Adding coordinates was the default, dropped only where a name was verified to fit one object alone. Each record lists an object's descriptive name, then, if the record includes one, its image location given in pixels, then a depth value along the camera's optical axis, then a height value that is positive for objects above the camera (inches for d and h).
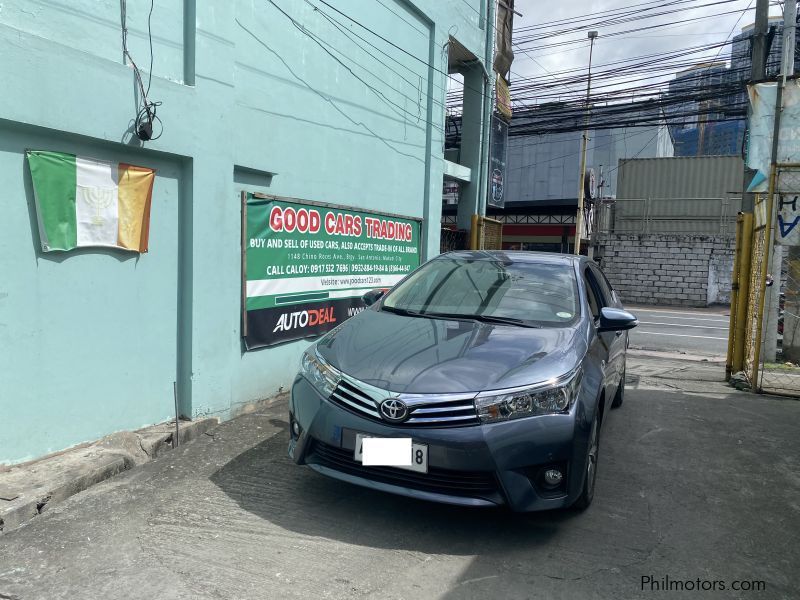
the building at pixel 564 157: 1248.2 +217.9
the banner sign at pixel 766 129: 316.2 +74.4
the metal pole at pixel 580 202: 919.4 +91.9
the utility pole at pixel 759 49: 354.3 +132.2
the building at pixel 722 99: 484.1 +177.6
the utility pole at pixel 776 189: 280.9 +35.2
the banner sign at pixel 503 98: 466.8 +129.1
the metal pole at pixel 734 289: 312.2 -13.4
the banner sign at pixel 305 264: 218.7 -6.6
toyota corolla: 118.6 -32.2
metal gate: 274.6 -24.0
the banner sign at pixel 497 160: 460.4 +76.6
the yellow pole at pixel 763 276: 268.2 -5.0
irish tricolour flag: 149.4 +11.0
